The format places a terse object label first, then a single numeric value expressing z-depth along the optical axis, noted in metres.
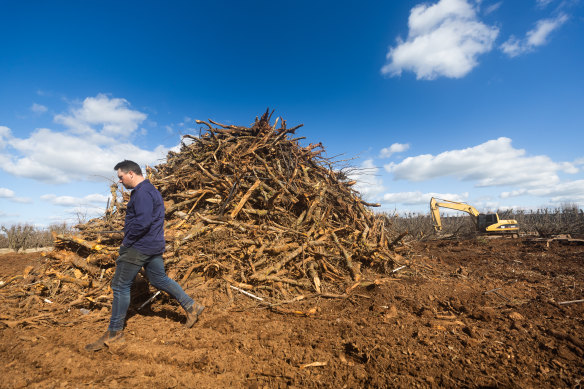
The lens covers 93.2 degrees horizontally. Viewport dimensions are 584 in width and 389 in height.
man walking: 3.18
